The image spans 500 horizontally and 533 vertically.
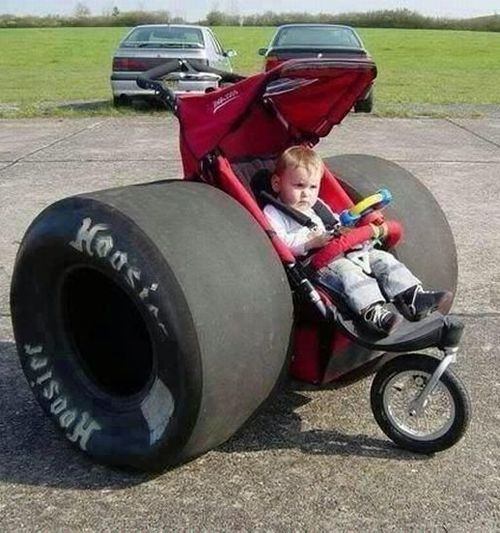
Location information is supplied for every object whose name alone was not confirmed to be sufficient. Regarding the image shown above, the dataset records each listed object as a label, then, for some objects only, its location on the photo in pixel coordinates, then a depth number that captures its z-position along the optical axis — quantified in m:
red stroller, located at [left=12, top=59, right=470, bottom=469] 2.91
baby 3.28
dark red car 14.91
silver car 15.20
